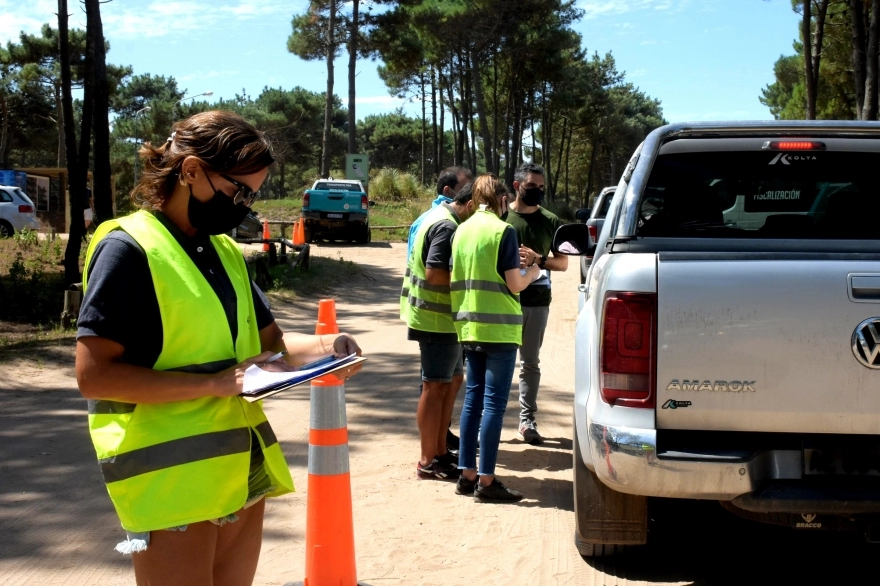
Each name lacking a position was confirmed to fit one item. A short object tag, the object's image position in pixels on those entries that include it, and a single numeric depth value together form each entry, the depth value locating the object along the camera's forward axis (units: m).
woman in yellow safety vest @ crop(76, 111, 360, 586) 2.19
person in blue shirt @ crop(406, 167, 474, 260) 6.60
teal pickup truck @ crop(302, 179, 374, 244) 26.53
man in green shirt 6.96
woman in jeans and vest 5.50
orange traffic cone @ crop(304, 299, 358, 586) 3.87
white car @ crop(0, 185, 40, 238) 24.23
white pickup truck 3.44
